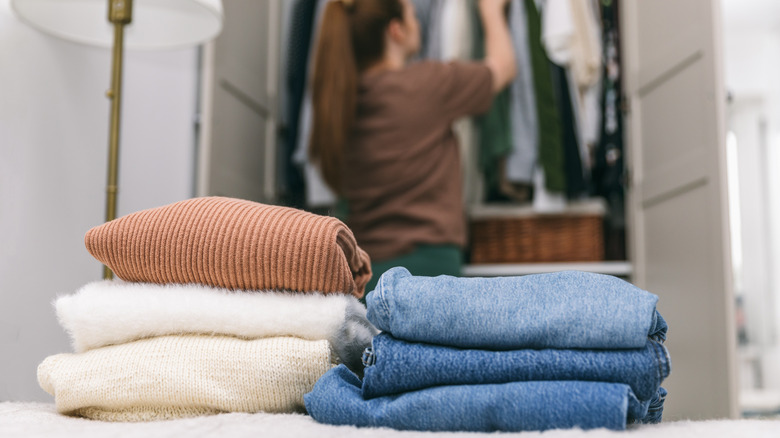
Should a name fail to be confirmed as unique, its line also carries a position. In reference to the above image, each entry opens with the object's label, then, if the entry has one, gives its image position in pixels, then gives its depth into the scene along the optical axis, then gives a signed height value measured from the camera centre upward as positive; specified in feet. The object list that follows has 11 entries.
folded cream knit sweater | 1.97 -0.35
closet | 4.75 +0.94
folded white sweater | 2.00 -0.17
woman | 5.60 +1.06
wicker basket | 6.43 +0.26
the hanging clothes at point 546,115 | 6.13 +1.37
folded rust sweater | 1.99 +0.04
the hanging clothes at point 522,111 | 6.27 +1.44
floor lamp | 3.52 +1.39
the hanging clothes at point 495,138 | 6.32 +1.18
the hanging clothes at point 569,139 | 6.17 +1.14
